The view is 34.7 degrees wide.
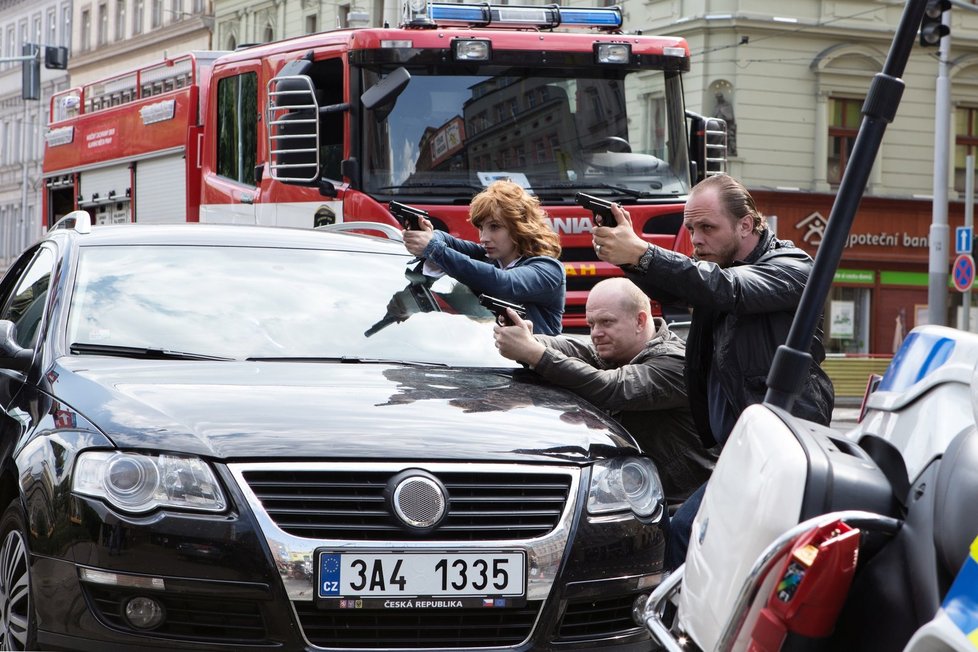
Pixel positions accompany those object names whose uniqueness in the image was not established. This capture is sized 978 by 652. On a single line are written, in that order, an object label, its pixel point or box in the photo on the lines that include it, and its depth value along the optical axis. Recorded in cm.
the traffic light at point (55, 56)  3388
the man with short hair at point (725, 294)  445
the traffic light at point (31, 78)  3319
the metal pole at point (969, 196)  3092
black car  388
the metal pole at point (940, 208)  2577
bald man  514
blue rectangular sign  2517
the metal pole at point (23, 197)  6101
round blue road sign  2462
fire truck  1096
